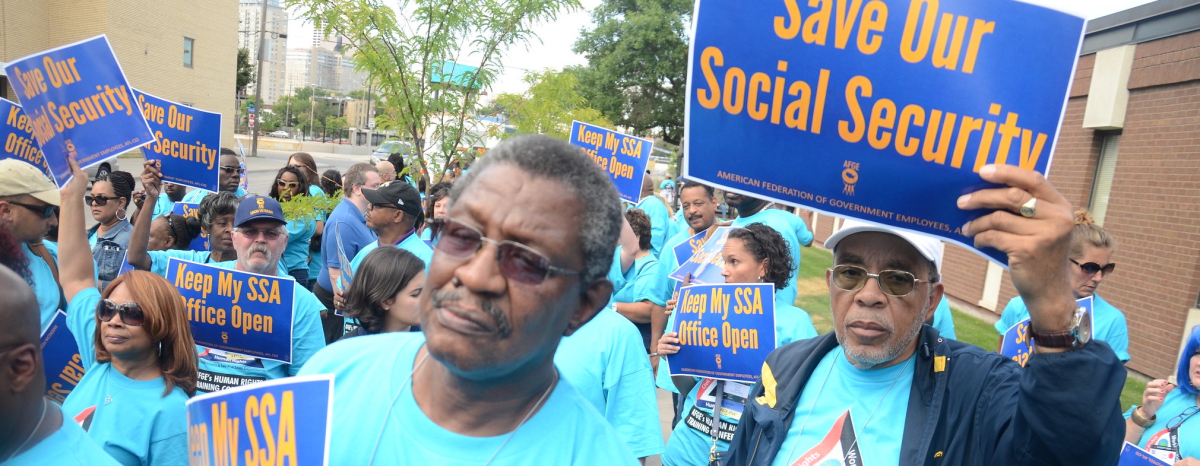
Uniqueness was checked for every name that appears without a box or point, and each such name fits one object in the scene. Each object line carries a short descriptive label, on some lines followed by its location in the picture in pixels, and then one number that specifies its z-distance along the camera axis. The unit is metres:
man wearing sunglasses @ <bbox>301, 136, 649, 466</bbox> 1.55
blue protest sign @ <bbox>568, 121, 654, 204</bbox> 7.72
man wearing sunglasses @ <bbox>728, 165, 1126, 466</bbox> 1.66
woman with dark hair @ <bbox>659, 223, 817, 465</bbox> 3.83
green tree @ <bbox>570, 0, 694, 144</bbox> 27.95
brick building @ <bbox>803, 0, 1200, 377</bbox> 8.65
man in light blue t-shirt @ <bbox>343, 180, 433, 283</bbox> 5.51
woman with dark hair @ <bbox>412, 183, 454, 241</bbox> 6.46
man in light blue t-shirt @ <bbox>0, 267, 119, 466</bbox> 1.82
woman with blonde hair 4.73
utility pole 44.41
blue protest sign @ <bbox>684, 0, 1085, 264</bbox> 1.67
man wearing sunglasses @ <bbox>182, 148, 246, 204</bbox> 7.51
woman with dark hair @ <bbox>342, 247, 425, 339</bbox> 3.78
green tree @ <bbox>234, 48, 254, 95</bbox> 52.59
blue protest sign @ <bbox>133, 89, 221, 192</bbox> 5.73
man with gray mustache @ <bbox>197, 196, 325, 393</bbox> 3.90
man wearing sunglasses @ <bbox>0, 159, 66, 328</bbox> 3.74
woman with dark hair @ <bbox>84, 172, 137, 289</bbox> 5.51
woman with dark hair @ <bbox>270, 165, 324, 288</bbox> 6.72
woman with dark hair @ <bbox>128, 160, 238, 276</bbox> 4.81
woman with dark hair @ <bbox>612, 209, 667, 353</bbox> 6.11
